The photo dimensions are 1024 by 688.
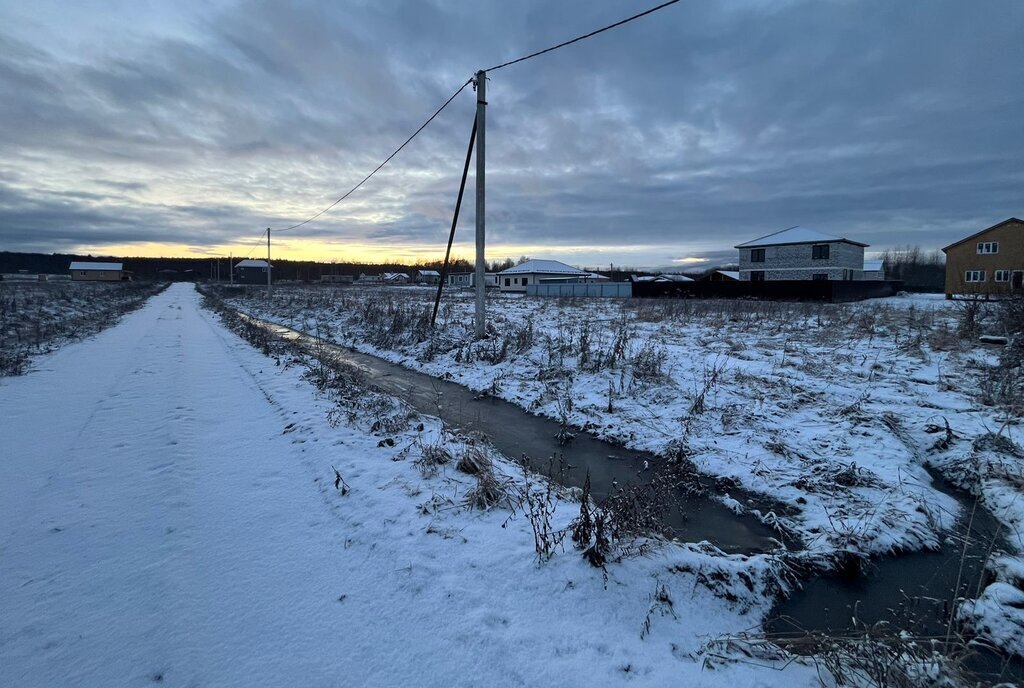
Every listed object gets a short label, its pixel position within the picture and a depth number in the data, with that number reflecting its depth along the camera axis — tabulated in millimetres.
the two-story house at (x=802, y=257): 49344
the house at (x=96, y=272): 113312
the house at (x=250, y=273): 118375
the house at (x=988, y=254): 39000
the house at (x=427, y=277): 118712
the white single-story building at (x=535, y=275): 78562
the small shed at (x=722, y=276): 61075
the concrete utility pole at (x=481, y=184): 12469
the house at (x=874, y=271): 60531
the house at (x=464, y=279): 93656
